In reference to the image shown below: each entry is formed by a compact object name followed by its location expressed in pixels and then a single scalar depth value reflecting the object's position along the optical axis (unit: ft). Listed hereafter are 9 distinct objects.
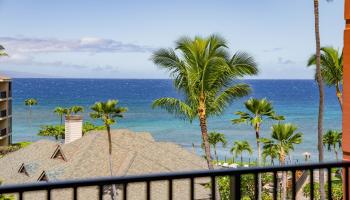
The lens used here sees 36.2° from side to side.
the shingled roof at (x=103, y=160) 83.10
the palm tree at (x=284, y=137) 125.08
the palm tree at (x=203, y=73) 91.66
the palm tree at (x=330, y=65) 107.76
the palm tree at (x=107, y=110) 123.65
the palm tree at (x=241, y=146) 199.55
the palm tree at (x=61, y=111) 264.27
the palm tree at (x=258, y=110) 133.59
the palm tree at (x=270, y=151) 135.13
